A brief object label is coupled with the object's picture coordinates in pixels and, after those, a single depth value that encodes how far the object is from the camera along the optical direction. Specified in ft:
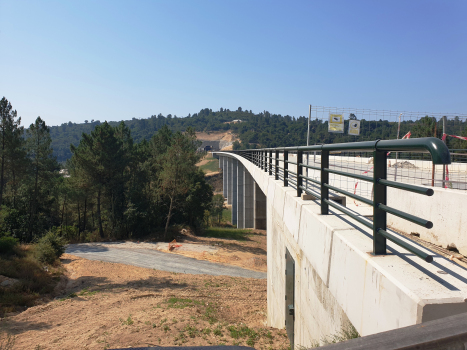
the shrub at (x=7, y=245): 64.76
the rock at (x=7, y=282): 47.23
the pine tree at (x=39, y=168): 101.90
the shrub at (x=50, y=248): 65.35
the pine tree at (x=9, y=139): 87.71
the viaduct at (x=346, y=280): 6.24
